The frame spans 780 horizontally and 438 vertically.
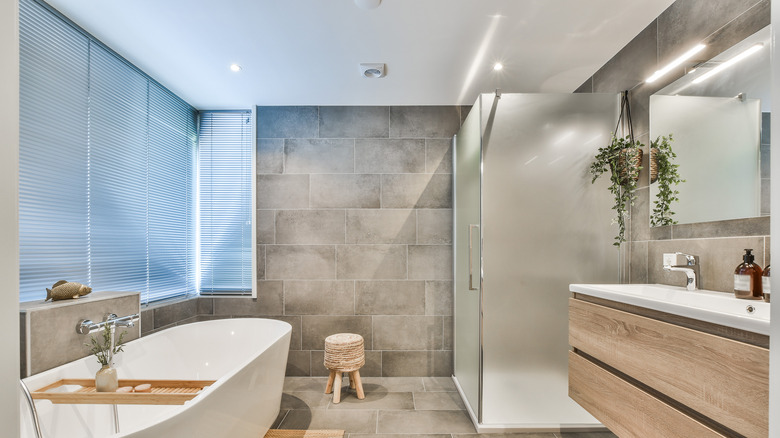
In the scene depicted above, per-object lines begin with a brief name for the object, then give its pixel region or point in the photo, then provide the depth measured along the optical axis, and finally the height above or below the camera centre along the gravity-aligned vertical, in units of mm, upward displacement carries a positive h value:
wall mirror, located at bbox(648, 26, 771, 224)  1482 +409
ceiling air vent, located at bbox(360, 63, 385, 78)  2625 +1096
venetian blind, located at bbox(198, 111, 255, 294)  3461 +224
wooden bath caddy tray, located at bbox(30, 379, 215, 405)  1576 -720
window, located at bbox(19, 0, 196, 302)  1896 +359
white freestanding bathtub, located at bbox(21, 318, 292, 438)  1493 -815
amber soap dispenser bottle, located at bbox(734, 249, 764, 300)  1421 -202
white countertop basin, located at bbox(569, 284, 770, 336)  1042 -289
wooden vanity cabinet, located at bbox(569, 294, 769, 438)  1016 -491
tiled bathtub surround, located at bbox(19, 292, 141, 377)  1687 -480
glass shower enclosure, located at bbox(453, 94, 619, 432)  2338 -107
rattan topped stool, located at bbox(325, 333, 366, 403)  2867 -1001
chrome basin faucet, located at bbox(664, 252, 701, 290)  1719 -187
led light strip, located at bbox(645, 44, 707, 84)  1809 +824
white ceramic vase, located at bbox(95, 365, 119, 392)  1792 -724
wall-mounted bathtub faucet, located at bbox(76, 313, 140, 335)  1938 -521
